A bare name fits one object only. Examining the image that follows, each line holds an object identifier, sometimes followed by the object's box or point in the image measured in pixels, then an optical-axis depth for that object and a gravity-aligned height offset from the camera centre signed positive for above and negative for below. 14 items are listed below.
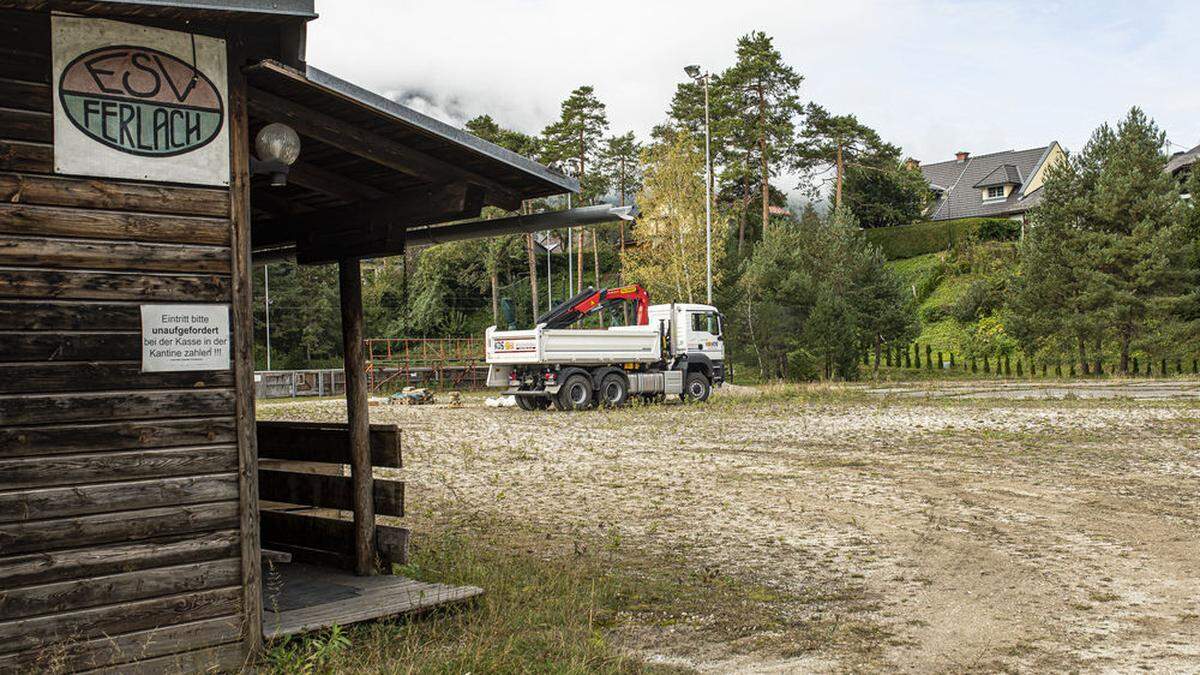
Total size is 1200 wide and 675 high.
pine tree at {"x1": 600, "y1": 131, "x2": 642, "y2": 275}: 71.06 +12.88
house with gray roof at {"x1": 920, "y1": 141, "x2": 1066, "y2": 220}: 64.69 +9.93
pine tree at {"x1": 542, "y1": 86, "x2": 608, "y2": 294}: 60.50 +12.86
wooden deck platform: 5.53 -1.48
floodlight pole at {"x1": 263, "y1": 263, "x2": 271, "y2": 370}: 51.00 +3.15
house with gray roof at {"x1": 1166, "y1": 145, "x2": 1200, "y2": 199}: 53.56 +9.80
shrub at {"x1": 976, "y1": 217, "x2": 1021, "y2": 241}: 50.53 +5.21
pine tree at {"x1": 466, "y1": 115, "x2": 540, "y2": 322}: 54.79 +11.85
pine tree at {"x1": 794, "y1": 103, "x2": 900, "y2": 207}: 57.91 +11.10
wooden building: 4.68 +0.15
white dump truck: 25.80 -0.30
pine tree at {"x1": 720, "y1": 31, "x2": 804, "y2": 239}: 54.22 +13.15
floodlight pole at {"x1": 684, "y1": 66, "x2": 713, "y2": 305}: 35.29 +5.92
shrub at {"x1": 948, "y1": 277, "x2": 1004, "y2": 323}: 43.75 +1.51
